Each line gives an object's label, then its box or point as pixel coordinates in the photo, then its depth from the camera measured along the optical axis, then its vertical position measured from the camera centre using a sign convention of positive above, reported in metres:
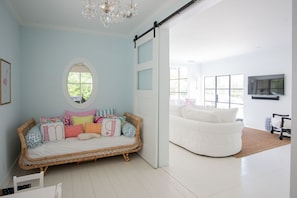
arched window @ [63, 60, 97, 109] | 3.75 +0.29
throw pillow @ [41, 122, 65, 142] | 2.97 -0.58
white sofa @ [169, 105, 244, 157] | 3.53 -0.72
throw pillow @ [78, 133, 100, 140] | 3.05 -0.67
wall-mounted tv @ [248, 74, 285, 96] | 5.52 +0.44
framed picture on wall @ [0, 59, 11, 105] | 2.38 +0.22
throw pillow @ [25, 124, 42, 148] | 2.64 -0.62
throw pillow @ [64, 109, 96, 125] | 3.60 -0.33
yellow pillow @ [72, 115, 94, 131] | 3.56 -0.45
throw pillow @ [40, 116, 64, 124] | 3.27 -0.42
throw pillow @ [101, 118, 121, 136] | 3.30 -0.55
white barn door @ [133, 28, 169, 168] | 2.96 -0.04
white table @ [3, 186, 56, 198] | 1.15 -0.63
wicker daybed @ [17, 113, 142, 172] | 2.58 -0.93
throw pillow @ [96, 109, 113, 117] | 3.88 -0.32
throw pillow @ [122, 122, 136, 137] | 3.27 -0.61
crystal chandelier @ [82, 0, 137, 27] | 1.79 +0.92
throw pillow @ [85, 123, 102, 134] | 3.38 -0.58
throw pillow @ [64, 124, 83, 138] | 3.23 -0.61
